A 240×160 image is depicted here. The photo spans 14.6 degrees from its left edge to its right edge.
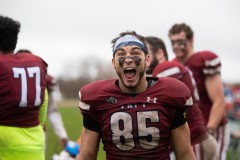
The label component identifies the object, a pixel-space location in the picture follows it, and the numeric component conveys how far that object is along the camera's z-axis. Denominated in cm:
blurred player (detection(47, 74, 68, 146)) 1191
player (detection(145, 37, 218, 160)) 857
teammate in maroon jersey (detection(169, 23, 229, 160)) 1021
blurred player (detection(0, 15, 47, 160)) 773
